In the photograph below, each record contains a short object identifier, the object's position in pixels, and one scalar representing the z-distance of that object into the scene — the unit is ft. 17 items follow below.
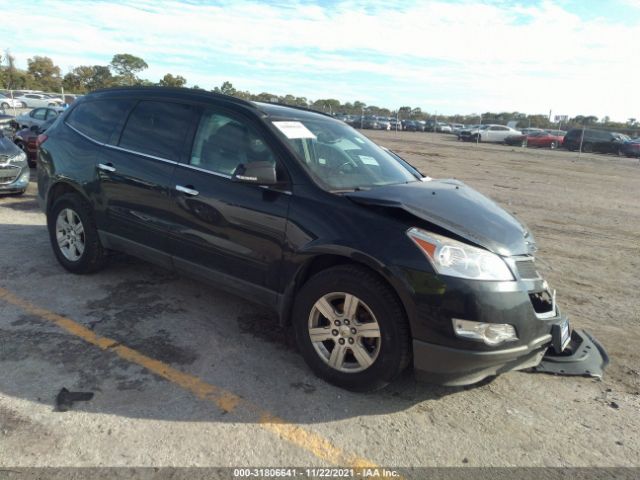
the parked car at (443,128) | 183.68
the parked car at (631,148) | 104.49
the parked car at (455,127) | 181.51
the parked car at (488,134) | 133.59
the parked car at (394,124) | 181.68
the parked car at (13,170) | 27.53
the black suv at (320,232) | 9.25
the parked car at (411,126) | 189.47
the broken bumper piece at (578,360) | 11.59
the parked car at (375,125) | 175.07
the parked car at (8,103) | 125.52
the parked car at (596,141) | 110.22
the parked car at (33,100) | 143.57
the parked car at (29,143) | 37.78
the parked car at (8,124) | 44.51
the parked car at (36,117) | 47.55
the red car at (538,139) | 125.39
